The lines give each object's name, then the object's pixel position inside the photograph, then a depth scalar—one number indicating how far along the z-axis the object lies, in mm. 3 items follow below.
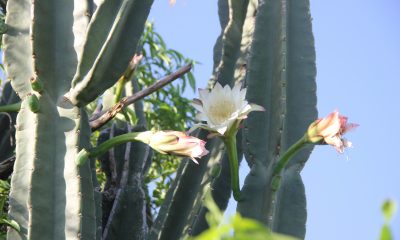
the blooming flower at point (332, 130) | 3806
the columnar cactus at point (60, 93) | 3784
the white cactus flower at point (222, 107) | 3880
